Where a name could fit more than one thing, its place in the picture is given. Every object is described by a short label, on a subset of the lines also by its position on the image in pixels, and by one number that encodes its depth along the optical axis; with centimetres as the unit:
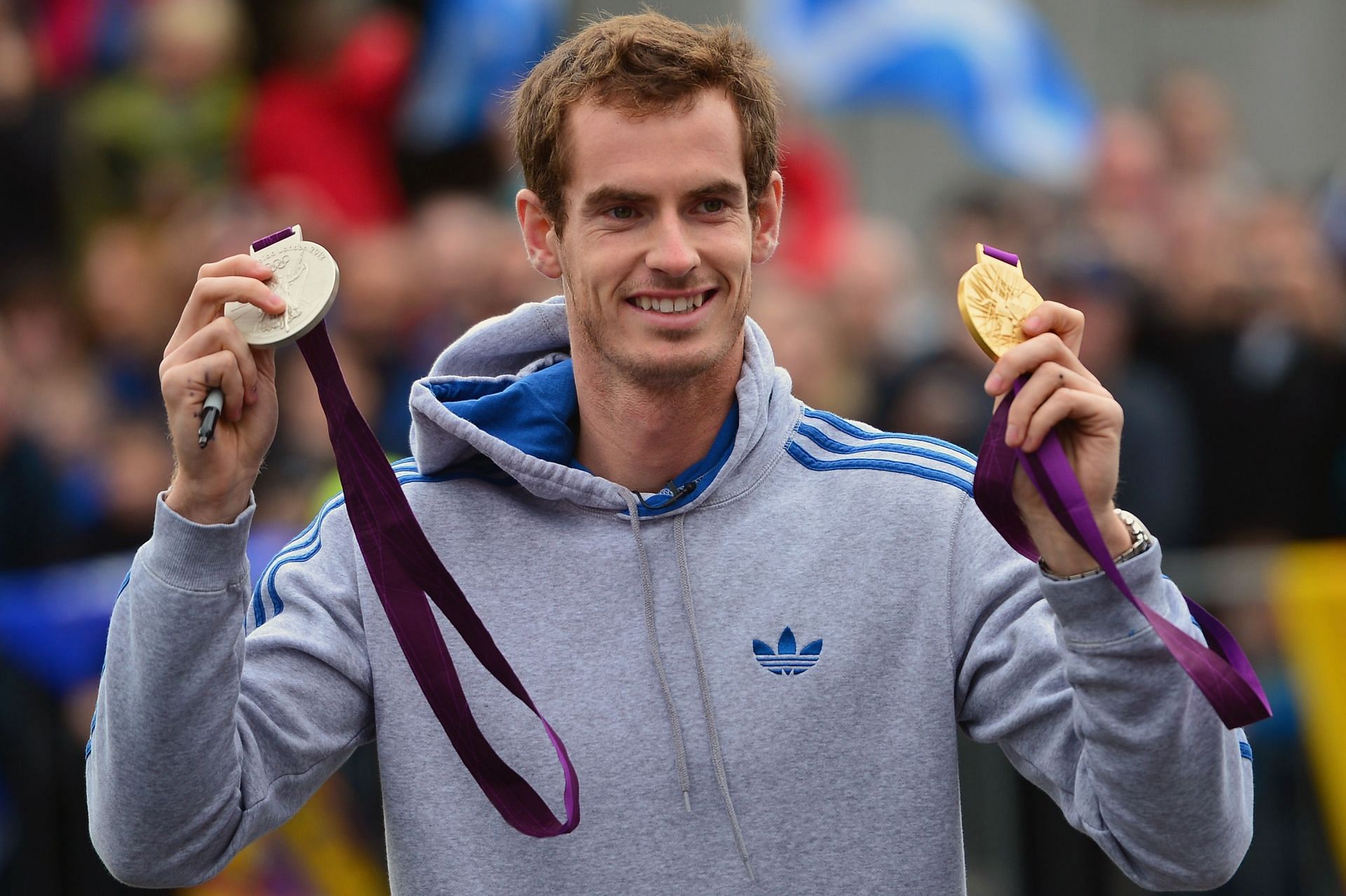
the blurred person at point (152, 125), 1778
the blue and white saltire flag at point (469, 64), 2066
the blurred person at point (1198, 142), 2259
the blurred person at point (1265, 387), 1730
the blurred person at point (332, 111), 1914
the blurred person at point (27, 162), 1737
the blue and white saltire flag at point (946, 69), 2212
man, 631
